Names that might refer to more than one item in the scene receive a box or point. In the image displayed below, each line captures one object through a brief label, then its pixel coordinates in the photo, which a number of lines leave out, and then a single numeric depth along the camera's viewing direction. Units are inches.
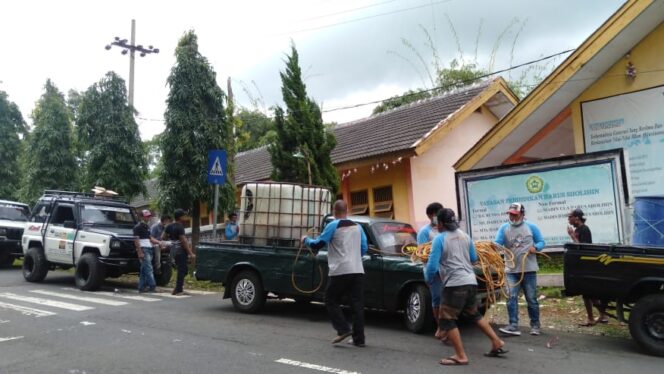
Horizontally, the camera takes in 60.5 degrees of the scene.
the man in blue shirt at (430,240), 269.0
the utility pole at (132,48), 857.5
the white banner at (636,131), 462.3
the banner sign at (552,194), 423.8
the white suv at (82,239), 465.4
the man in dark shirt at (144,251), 453.4
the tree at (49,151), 879.1
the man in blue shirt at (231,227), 566.6
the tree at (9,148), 1032.2
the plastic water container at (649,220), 349.4
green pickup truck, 302.7
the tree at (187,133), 583.5
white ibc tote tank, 371.9
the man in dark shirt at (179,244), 434.0
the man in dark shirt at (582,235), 319.6
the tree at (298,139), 551.8
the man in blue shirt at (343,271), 268.8
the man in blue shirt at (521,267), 296.8
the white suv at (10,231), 649.6
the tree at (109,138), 727.7
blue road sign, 486.9
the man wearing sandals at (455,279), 235.5
